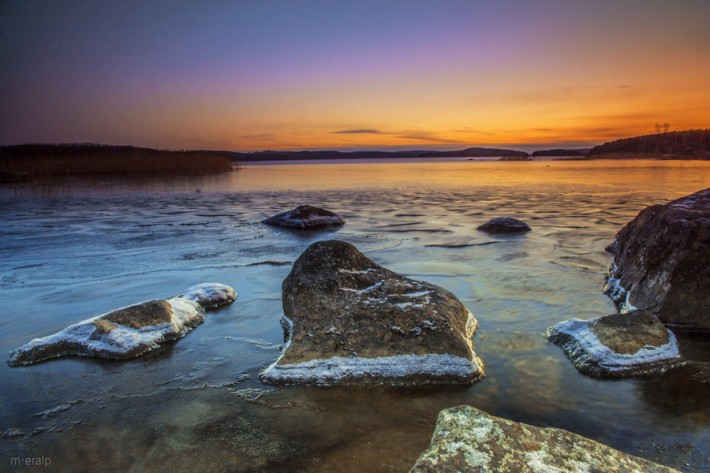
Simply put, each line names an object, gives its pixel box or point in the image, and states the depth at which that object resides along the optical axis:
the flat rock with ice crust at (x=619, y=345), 3.65
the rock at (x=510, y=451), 1.94
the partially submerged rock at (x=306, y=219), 12.02
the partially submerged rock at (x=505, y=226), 10.88
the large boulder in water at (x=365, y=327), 3.56
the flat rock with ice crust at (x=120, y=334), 3.99
